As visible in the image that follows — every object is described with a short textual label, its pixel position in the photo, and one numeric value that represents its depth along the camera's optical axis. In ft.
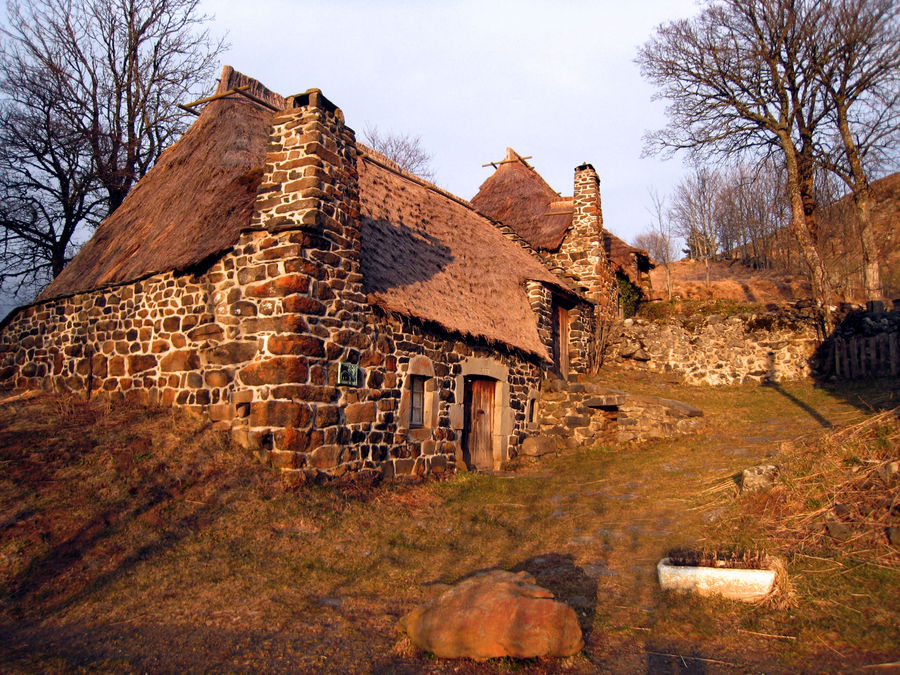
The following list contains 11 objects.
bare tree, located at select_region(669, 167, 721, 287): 111.24
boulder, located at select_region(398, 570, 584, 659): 13.74
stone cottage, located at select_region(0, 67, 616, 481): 26.96
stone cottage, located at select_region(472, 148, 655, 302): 61.67
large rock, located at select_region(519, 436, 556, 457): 44.42
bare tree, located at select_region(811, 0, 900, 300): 52.16
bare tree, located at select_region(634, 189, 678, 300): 149.38
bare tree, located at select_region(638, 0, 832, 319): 55.83
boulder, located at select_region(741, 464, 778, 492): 23.82
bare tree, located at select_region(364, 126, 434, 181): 107.92
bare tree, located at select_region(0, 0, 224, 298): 57.21
